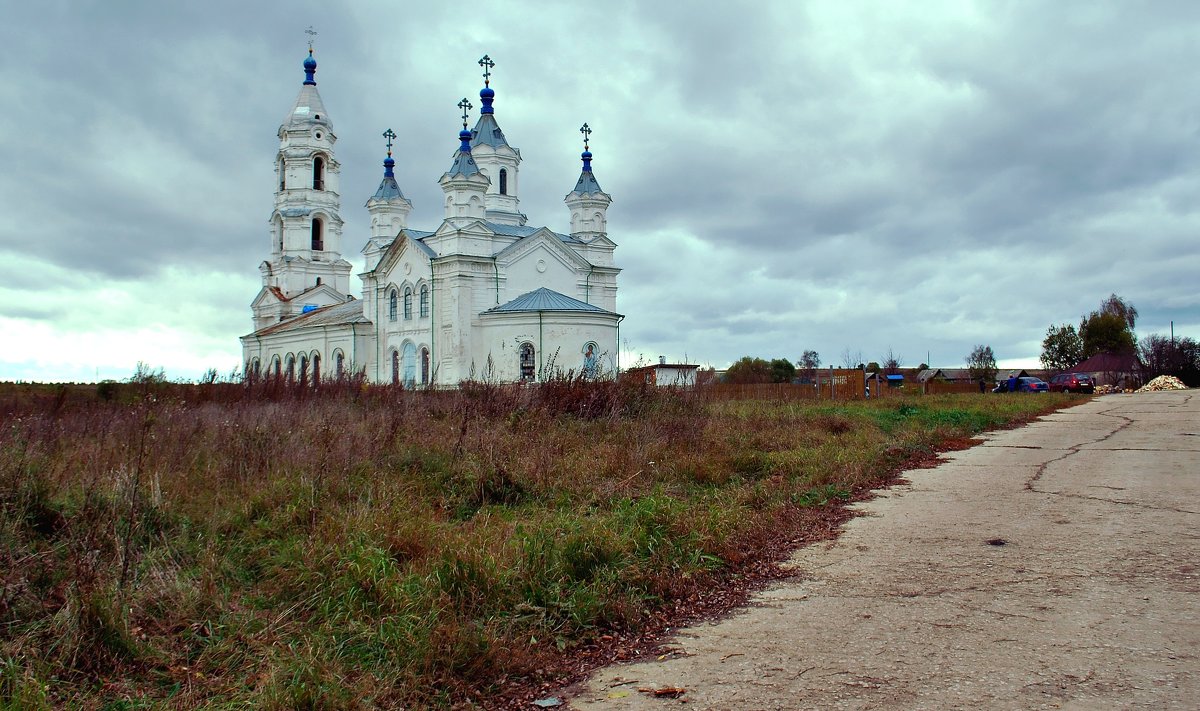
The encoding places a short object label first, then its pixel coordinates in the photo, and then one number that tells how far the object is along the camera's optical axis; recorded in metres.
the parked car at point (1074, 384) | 45.41
